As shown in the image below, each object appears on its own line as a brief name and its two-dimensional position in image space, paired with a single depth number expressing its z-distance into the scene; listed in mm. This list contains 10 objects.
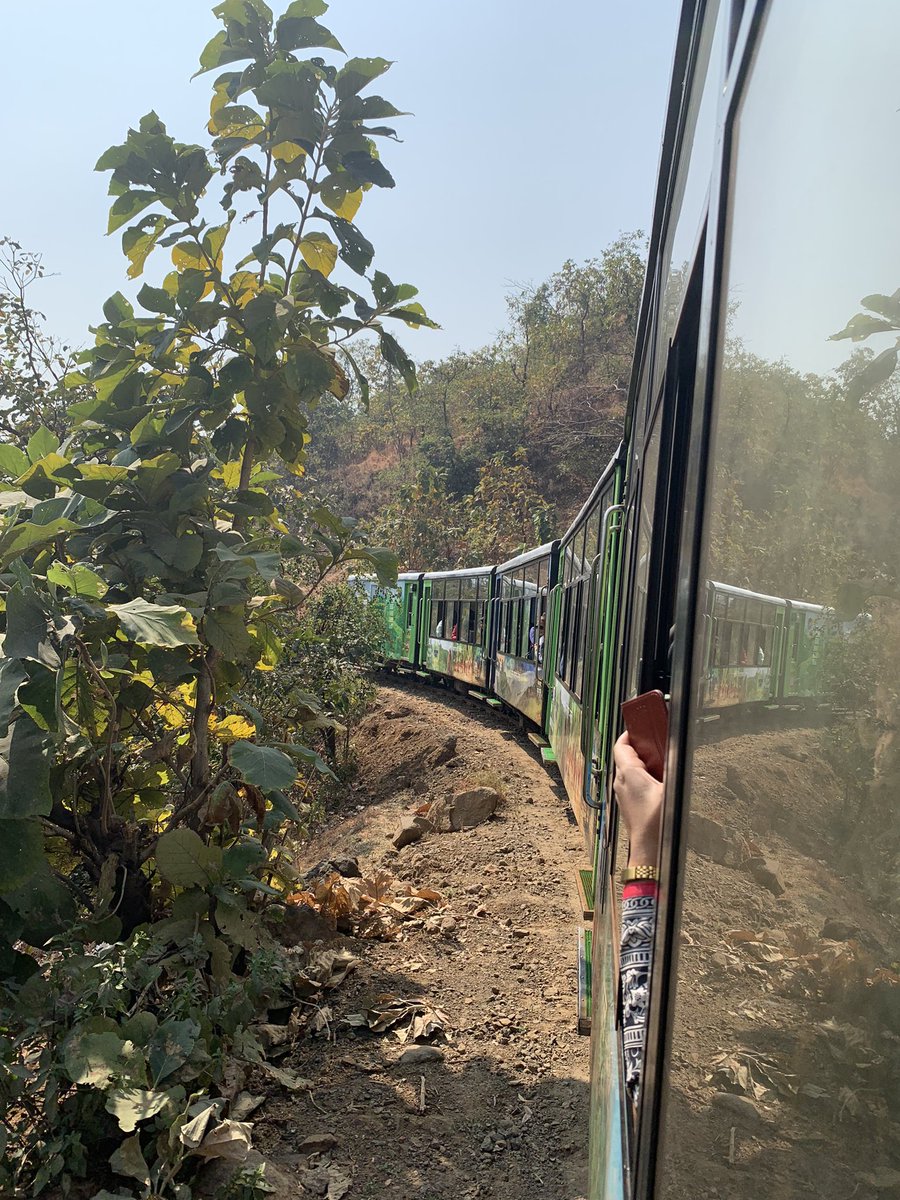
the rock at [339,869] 6324
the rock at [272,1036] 4004
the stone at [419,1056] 4039
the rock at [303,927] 4824
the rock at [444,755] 12156
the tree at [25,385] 8703
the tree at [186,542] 2959
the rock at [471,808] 8273
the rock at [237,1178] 2760
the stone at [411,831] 7973
